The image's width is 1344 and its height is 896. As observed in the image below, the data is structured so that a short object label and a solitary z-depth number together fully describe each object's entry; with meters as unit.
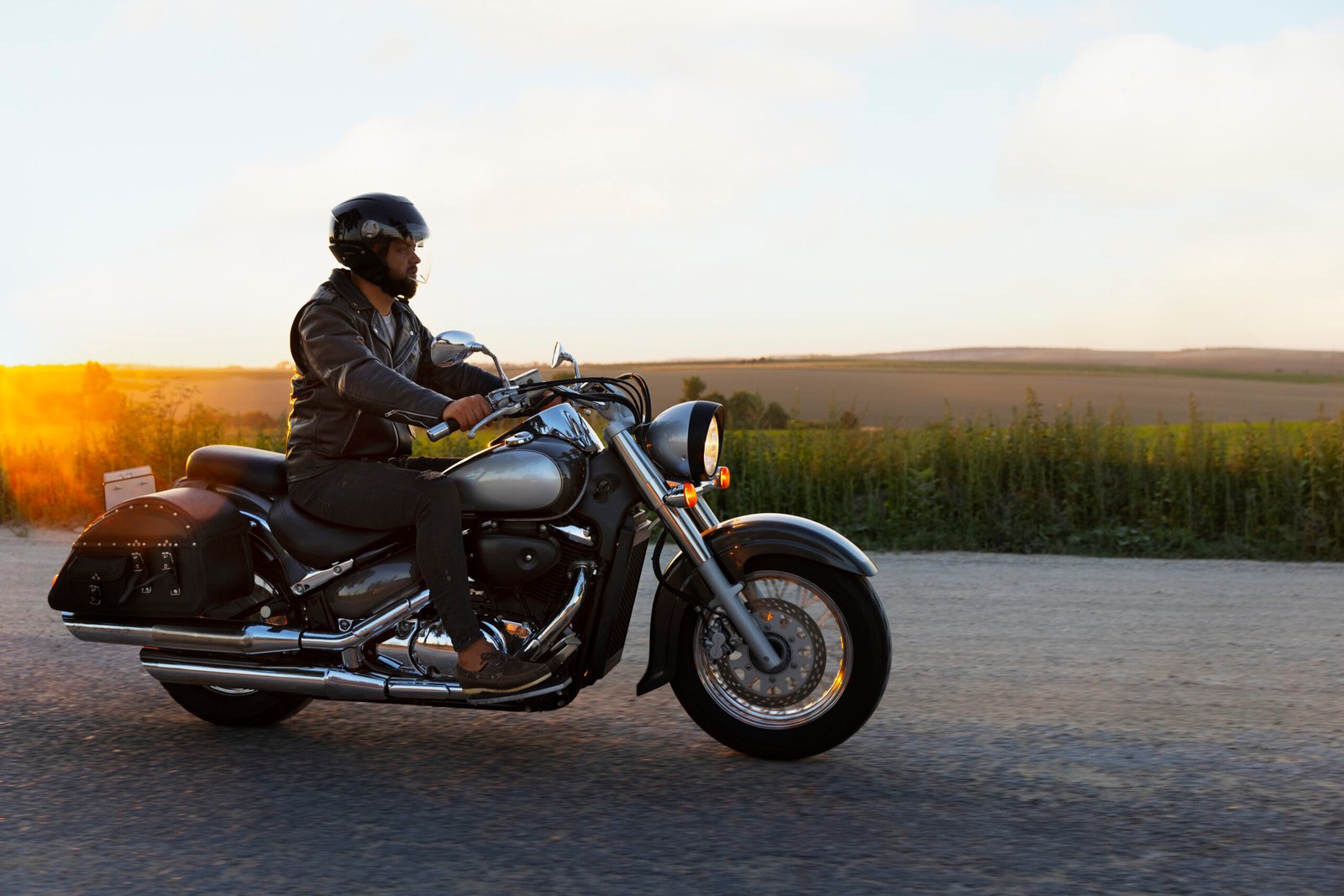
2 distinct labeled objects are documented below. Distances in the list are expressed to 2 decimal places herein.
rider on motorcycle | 4.65
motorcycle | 4.70
